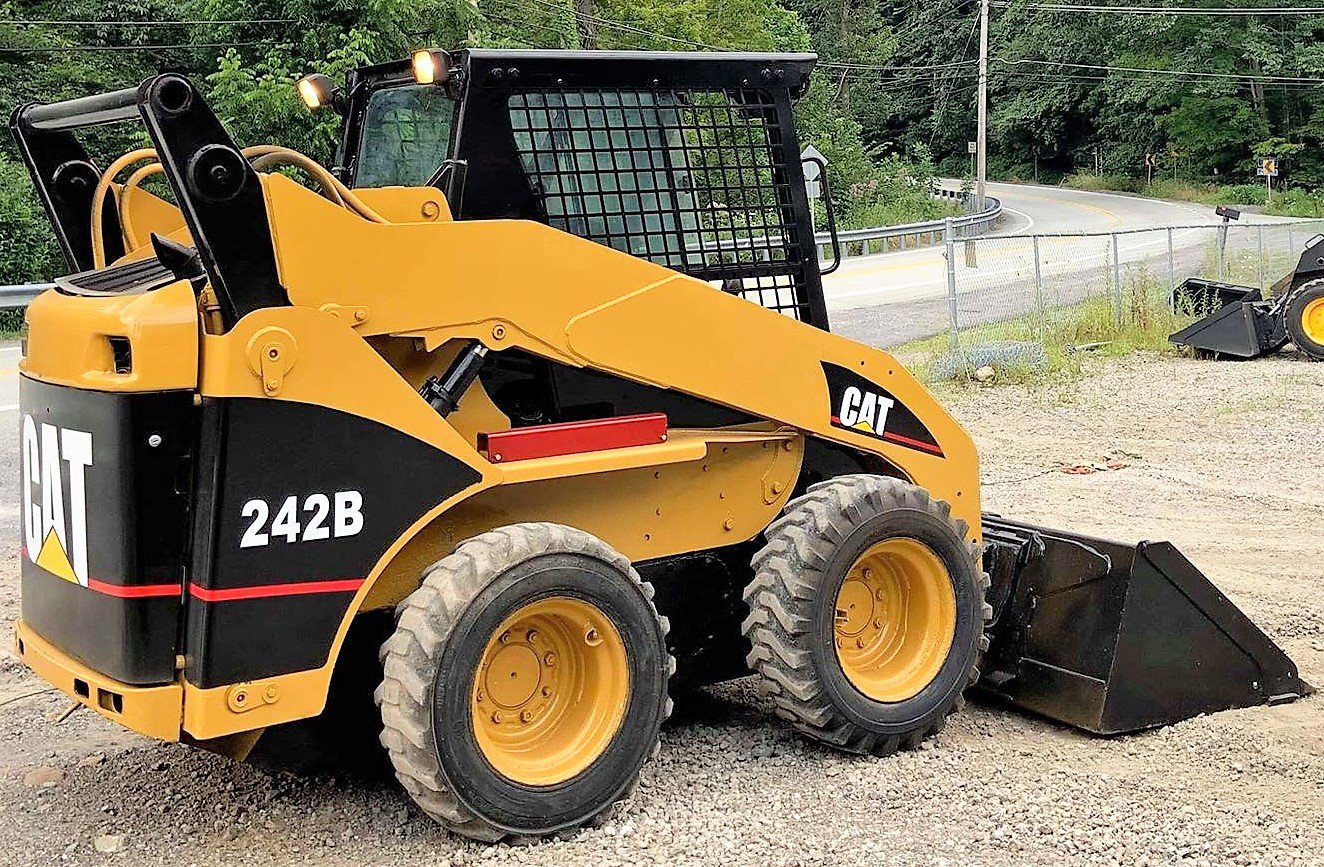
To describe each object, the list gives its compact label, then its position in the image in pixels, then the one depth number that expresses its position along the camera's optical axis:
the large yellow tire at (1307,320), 13.97
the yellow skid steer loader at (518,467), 3.49
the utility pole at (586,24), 36.44
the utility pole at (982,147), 42.12
